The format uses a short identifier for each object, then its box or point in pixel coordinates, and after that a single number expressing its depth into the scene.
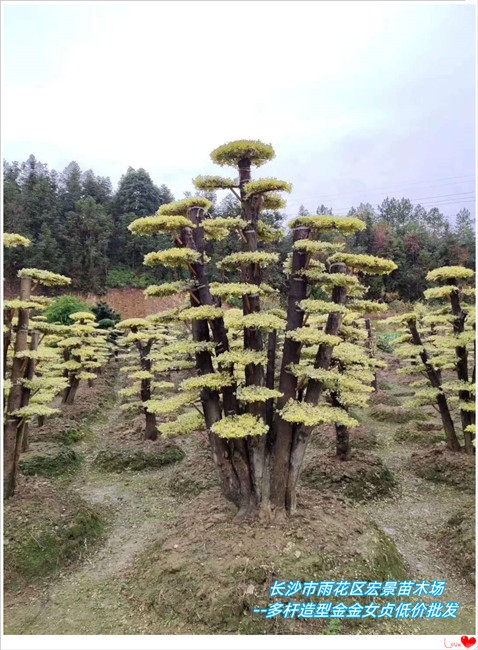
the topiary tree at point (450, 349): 8.38
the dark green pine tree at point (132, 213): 34.38
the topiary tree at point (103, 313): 23.94
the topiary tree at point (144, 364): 10.88
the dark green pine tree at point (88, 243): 31.11
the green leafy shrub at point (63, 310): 20.02
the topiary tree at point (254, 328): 5.96
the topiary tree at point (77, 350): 13.34
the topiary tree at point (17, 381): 6.78
